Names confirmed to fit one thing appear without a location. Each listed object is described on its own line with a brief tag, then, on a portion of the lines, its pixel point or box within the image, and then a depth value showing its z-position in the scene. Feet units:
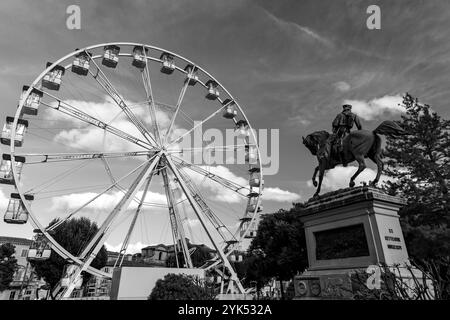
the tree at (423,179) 46.26
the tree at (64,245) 114.32
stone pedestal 23.25
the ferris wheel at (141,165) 56.54
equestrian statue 28.40
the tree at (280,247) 98.27
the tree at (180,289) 39.89
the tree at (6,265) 141.28
